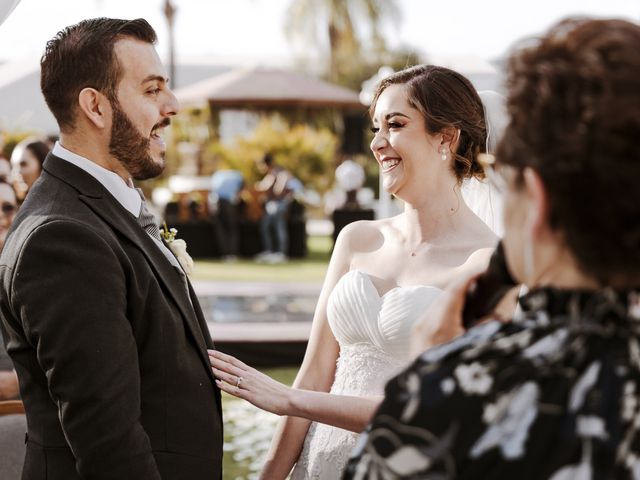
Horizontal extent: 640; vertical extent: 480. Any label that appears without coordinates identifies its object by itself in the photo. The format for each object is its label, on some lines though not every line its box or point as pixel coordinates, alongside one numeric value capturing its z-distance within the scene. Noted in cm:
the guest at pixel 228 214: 1606
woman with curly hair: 111
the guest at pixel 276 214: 1605
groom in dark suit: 184
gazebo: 2022
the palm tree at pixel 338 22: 3634
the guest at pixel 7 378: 345
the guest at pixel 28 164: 528
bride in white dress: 266
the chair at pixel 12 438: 318
